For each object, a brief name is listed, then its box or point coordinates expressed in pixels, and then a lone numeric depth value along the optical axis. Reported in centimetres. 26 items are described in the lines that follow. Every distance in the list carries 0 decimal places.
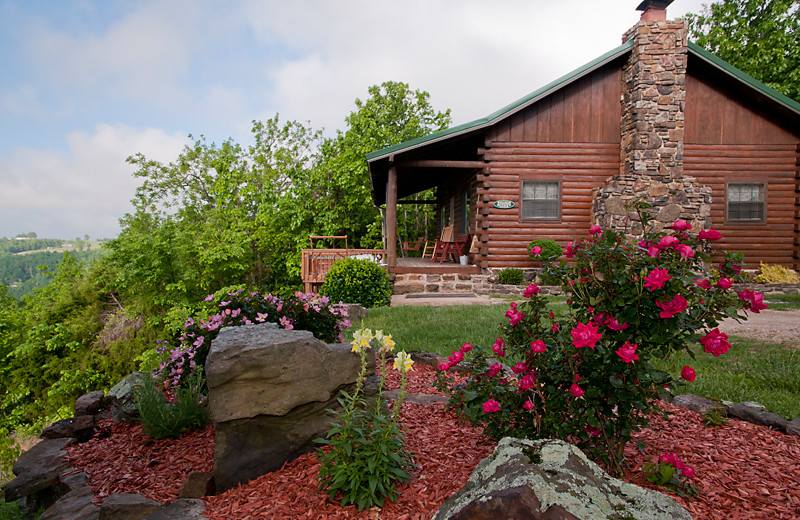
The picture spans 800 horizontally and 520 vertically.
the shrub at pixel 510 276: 1173
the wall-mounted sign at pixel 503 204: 1227
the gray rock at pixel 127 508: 246
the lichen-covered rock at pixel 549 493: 148
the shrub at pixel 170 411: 361
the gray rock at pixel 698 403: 352
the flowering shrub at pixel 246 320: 394
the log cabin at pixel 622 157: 1158
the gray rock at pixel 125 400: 422
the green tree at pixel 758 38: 1706
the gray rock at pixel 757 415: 327
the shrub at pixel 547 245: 1092
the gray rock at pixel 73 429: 409
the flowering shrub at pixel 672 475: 228
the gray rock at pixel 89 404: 441
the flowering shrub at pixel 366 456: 223
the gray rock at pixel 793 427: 313
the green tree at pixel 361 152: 2100
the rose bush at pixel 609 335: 217
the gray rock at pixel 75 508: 268
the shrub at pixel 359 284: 987
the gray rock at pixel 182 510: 232
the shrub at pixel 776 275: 1193
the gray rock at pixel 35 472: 341
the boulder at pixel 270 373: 261
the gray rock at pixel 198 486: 262
